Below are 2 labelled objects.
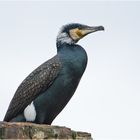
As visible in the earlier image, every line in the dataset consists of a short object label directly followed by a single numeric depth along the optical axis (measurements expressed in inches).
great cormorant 526.9
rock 452.8
